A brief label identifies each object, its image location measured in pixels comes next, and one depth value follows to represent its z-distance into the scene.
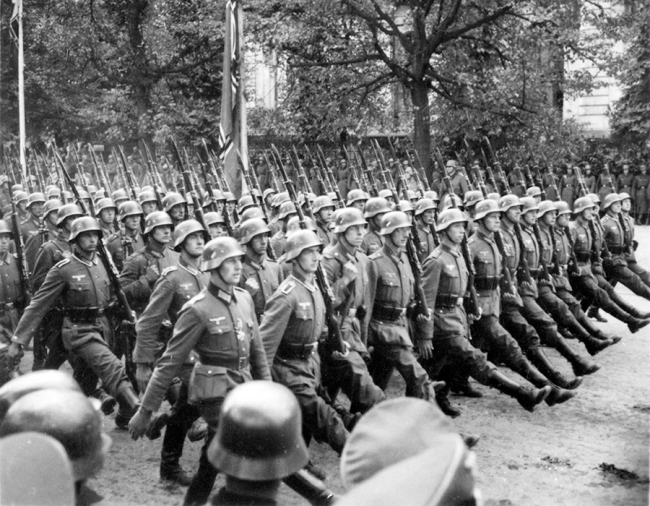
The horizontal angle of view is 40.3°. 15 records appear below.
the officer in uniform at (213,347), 5.53
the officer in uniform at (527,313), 8.73
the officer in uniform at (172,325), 6.11
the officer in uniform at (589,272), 11.32
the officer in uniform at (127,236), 10.28
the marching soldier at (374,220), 9.47
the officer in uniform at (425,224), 10.52
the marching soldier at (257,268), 8.00
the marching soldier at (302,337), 6.03
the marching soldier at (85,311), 7.03
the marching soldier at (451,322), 7.82
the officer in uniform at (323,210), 11.30
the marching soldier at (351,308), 6.68
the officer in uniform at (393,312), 7.30
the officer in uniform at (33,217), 12.28
